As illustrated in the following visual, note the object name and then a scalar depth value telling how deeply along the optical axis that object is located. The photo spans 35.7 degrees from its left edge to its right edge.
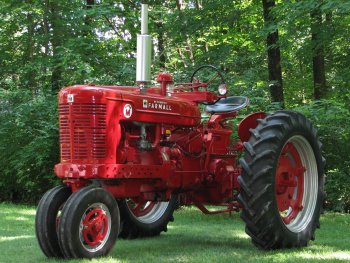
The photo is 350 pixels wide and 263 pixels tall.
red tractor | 4.99
